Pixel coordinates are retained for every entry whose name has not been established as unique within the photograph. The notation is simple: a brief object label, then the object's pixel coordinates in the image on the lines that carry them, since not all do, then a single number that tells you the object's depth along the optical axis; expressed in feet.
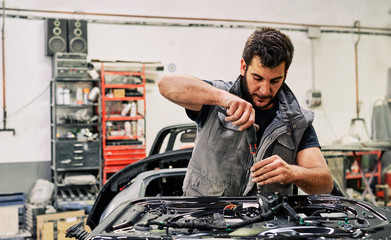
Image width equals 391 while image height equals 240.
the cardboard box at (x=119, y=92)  19.88
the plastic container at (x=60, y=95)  19.21
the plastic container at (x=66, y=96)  19.31
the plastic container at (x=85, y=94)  19.74
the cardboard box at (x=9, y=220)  17.11
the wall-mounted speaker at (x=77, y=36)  19.40
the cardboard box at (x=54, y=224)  15.75
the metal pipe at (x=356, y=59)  26.53
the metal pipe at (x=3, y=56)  19.37
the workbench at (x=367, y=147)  17.90
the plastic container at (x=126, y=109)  20.21
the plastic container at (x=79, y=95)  19.61
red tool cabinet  19.72
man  6.12
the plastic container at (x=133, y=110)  20.40
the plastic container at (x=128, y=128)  20.20
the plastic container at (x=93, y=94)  19.54
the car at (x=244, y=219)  3.91
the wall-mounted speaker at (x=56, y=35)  19.19
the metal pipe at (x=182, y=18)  20.12
